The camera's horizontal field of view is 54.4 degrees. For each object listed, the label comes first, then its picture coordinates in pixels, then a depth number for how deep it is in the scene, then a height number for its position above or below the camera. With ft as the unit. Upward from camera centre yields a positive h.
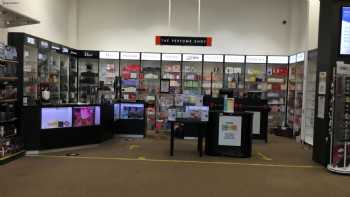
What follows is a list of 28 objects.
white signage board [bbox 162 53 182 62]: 39.88 +3.88
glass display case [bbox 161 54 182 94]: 40.52 +1.69
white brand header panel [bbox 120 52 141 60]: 39.78 +3.80
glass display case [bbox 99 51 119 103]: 40.37 +1.70
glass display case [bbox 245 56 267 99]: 40.19 +1.77
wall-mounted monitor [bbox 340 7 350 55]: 20.86 +3.75
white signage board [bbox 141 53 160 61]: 39.91 +3.86
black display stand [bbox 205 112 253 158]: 24.43 -3.61
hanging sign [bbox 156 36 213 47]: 35.24 +5.10
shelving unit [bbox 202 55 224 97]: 40.47 +1.07
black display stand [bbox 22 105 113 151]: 23.40 -3.49
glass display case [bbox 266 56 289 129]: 40.22 +0.42
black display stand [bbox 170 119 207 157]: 23.81 -3.00
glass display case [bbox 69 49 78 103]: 37.70 +1.28
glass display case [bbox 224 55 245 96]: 40.52 +1.50
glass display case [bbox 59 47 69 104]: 35.47 +1.30
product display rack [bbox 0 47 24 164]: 21.04 -1.67
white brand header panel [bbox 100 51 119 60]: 39.78 +3.88
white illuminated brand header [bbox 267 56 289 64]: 40.04 +3.72
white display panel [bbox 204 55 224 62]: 39.86 +3.77
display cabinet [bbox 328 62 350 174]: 20.27 -1.53
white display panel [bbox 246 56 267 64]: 40.16 +3.78
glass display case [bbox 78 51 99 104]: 39.70 +1.51
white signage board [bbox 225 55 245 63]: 40.06 +3.83
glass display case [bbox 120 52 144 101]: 40.24 +1.02
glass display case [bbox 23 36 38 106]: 26.08 +1.30
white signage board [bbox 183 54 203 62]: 39.86 +3.83
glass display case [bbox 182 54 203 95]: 40.63 +1.28
